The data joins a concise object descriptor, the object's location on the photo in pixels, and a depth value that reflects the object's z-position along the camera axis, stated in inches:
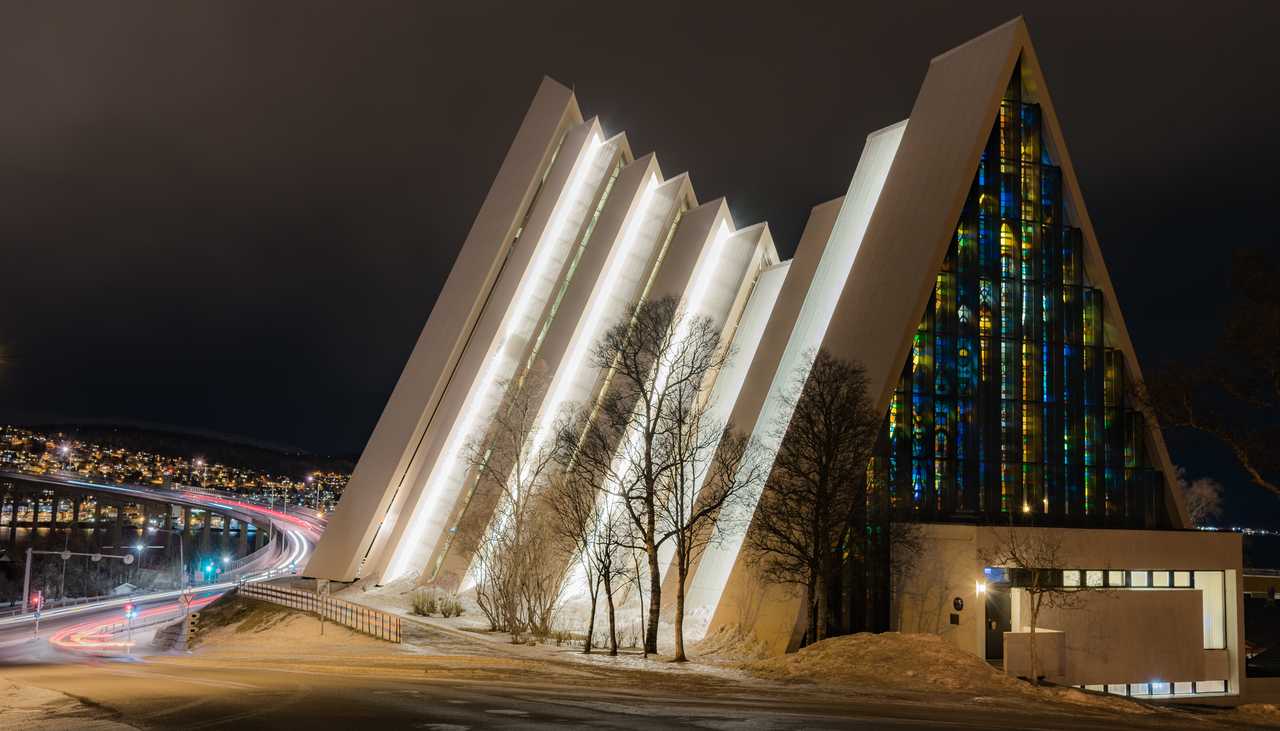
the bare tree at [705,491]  1000.9
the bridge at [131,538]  1721.0
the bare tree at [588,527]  1042.7
